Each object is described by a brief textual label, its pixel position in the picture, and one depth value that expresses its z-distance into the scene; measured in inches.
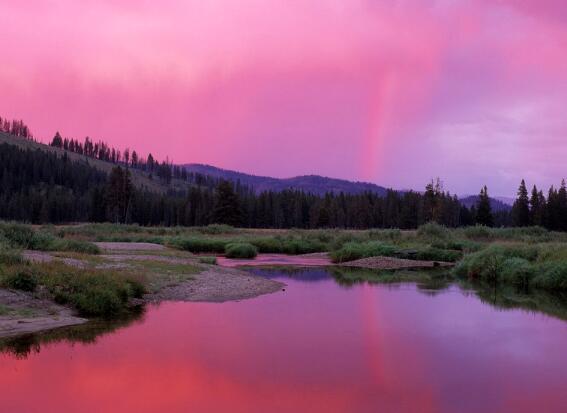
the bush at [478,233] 2209.2
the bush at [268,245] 2018.9
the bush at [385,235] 2123.3
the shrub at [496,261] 1138.2
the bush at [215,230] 2635.3
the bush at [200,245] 1968.5
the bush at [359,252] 1654.8
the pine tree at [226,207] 3287.4
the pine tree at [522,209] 3797.2
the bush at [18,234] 1129.7
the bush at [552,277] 990.4
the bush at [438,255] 1650.3
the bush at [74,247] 1172.5
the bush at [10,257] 701.9
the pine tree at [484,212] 3668.8
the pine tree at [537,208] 3681.8
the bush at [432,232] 2123.5
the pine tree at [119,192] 3809.1
